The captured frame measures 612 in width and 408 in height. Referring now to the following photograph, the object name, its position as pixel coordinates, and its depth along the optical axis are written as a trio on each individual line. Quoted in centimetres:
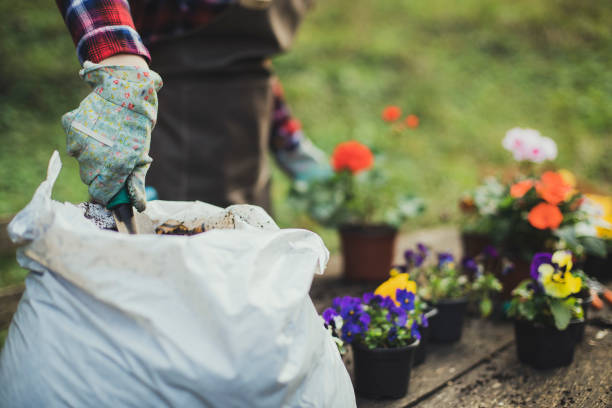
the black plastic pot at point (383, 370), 128
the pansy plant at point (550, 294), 142
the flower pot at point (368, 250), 213
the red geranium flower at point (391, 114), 224
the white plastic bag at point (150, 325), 84
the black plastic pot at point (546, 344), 147
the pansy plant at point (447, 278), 166
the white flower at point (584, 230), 175
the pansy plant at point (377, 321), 127
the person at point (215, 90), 169
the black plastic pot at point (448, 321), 162
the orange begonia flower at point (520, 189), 181
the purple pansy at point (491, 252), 176
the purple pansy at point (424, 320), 135
